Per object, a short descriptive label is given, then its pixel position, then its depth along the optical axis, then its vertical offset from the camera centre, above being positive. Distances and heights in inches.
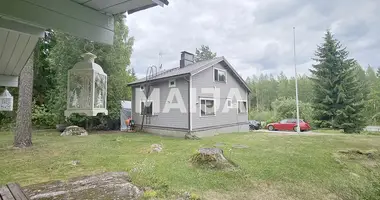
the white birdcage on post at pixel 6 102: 188.4 +8.3
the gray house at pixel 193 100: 410.9 +21.5
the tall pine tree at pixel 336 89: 594.9 +57.1
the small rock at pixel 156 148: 262.3 -49.1
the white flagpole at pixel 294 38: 539.2 +179.4
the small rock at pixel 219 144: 305.3 -52.1
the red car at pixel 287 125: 599.5 -51.0
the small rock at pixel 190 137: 380.8 -50.1
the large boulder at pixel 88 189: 122.0 -50.4
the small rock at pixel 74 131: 437.1 -44.3
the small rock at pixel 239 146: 289.5 -52.4
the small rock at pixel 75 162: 207.5 -52.4
